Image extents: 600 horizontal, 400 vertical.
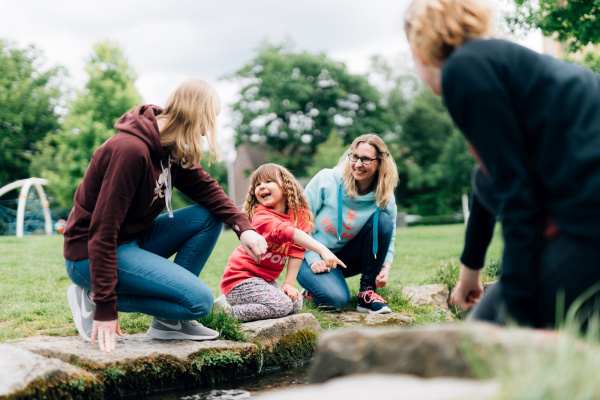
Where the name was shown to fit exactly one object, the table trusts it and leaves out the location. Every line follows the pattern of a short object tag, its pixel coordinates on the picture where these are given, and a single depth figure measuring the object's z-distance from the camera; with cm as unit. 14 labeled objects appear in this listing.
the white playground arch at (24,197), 1893
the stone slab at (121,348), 284
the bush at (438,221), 3159
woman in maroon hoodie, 296
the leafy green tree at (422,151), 4047
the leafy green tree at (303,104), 3769
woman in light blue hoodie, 472
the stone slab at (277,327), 358
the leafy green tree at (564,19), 800
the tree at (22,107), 3419
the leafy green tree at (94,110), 2409
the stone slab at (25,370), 231
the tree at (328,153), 3419
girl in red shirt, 393
